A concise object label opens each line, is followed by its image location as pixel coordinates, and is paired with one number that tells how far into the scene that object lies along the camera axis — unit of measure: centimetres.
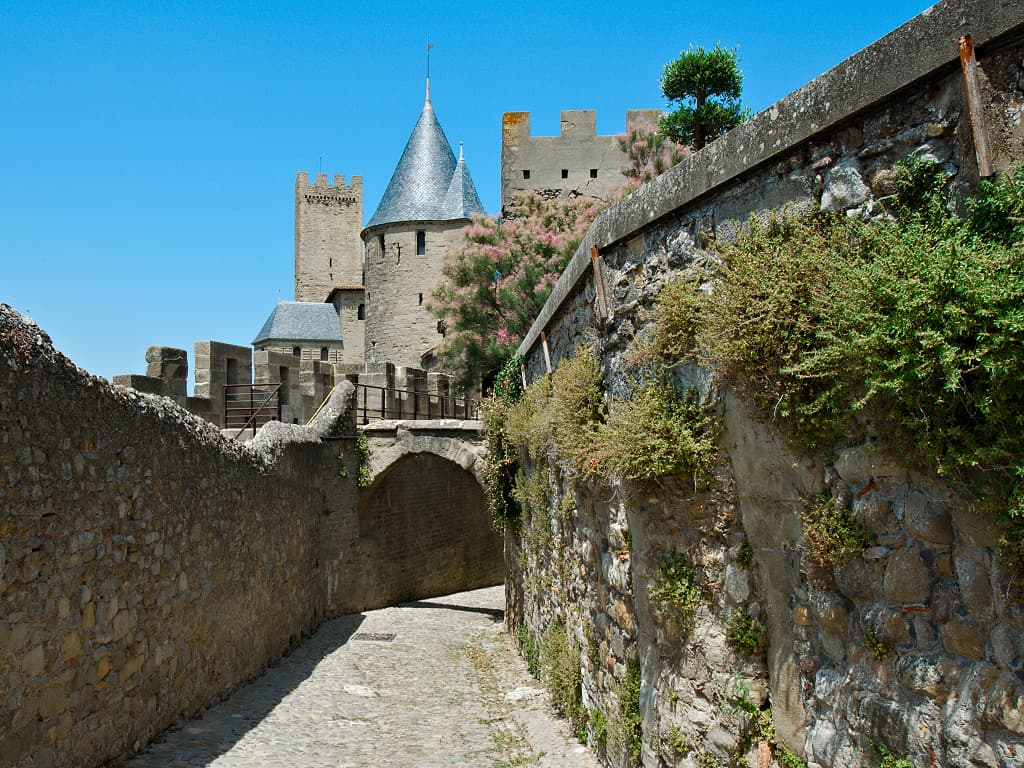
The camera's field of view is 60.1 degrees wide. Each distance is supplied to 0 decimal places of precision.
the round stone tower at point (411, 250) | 3338
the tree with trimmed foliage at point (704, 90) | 1395
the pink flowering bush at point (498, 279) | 1908
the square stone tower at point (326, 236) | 4759
